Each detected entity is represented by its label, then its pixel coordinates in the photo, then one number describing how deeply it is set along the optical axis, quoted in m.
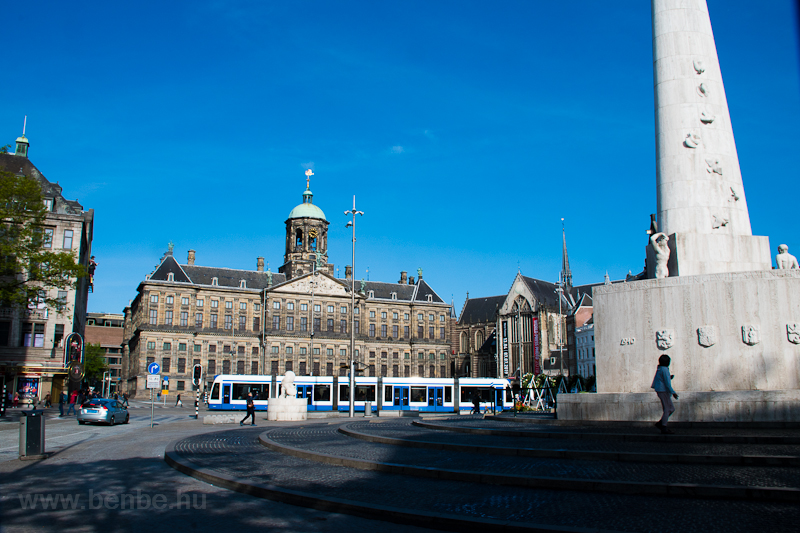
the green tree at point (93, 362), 93.94
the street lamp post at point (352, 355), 32.56
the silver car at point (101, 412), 27.23
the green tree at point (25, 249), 27.19
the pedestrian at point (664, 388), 10.21
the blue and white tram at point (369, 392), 40.75
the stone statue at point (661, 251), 12.30
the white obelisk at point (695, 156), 12.23
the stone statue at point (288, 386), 27.58
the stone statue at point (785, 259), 11.80
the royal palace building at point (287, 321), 81.69
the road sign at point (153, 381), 25.46
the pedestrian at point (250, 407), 25.17
